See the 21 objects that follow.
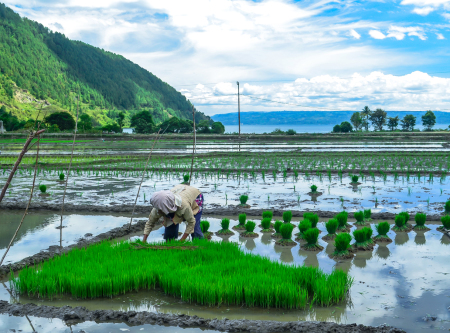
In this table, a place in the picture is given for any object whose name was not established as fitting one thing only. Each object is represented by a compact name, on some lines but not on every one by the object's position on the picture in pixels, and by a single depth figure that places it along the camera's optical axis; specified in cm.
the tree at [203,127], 4682
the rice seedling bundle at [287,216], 662
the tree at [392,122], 5727
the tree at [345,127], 4778
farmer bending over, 457
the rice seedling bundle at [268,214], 687
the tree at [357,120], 6269
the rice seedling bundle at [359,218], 665
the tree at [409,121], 5625
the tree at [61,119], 5273
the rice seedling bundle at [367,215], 689
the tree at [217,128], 4806
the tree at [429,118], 5698
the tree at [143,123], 5262
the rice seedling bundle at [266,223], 648
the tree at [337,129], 4824
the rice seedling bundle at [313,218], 633
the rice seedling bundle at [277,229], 611
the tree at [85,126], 5268
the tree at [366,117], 6481
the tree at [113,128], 5508
